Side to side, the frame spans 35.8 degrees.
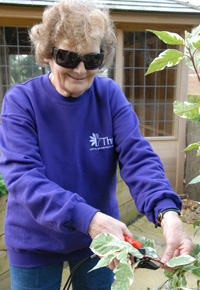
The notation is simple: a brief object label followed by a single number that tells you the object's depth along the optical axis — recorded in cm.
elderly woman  122
